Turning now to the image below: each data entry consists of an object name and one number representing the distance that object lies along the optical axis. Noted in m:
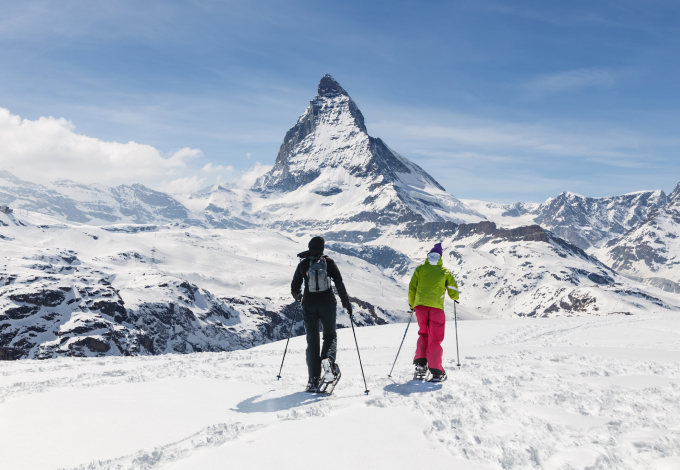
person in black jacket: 9.34
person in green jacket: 10.38
